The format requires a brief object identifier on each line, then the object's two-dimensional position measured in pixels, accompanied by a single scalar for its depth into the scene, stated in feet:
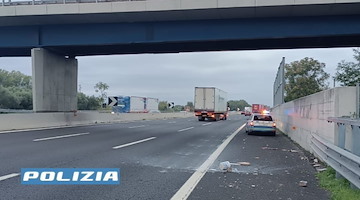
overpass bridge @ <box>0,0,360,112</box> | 57.11
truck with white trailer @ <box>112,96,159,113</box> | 185.06
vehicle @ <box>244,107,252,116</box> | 290.35
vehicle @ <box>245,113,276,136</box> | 67.31
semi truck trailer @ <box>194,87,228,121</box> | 141.69
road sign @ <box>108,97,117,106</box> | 105.40
